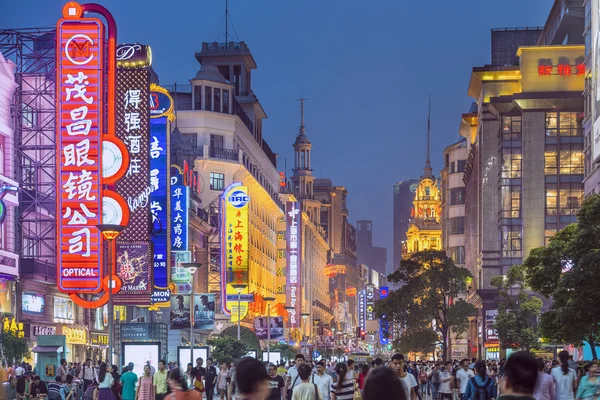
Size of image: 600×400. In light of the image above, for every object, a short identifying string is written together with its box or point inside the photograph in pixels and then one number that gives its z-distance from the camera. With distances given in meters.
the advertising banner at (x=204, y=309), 66.19
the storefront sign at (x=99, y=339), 65.19
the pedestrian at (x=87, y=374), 38.28
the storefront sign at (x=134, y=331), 48.16
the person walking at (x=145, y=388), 27.80
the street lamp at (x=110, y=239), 31.95
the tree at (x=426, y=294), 83.69
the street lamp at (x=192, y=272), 43.19
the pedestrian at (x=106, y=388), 29.44
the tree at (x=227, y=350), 61.44
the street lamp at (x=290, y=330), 126.50
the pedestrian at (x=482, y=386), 23.08
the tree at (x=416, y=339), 85.56
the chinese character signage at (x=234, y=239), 80.69
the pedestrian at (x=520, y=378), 8.81
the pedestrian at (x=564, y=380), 22.38
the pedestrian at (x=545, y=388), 20.70
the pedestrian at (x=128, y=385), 28.97
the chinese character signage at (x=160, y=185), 64.38
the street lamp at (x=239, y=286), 56.57
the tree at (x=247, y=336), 71.41
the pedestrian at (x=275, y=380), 25.77
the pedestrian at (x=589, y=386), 19.61
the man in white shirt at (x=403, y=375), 19.62
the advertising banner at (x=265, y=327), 76.84
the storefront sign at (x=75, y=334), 57.93
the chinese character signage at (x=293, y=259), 129.75
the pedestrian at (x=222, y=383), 39.91
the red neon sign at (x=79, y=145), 48.38
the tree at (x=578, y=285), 44.62
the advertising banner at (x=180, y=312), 63.97
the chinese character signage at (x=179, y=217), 70.62
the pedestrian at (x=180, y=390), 13.16
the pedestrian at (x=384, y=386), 7.28
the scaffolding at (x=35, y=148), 56.33
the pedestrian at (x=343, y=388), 20.66
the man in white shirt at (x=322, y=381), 21.40
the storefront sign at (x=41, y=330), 53.38
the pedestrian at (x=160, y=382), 29.23
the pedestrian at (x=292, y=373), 25.97
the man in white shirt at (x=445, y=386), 34.81
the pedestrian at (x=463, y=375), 33.52
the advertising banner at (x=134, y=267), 55.91
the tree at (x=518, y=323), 77.56
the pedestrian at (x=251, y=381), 8.48
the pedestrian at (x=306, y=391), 17.86
